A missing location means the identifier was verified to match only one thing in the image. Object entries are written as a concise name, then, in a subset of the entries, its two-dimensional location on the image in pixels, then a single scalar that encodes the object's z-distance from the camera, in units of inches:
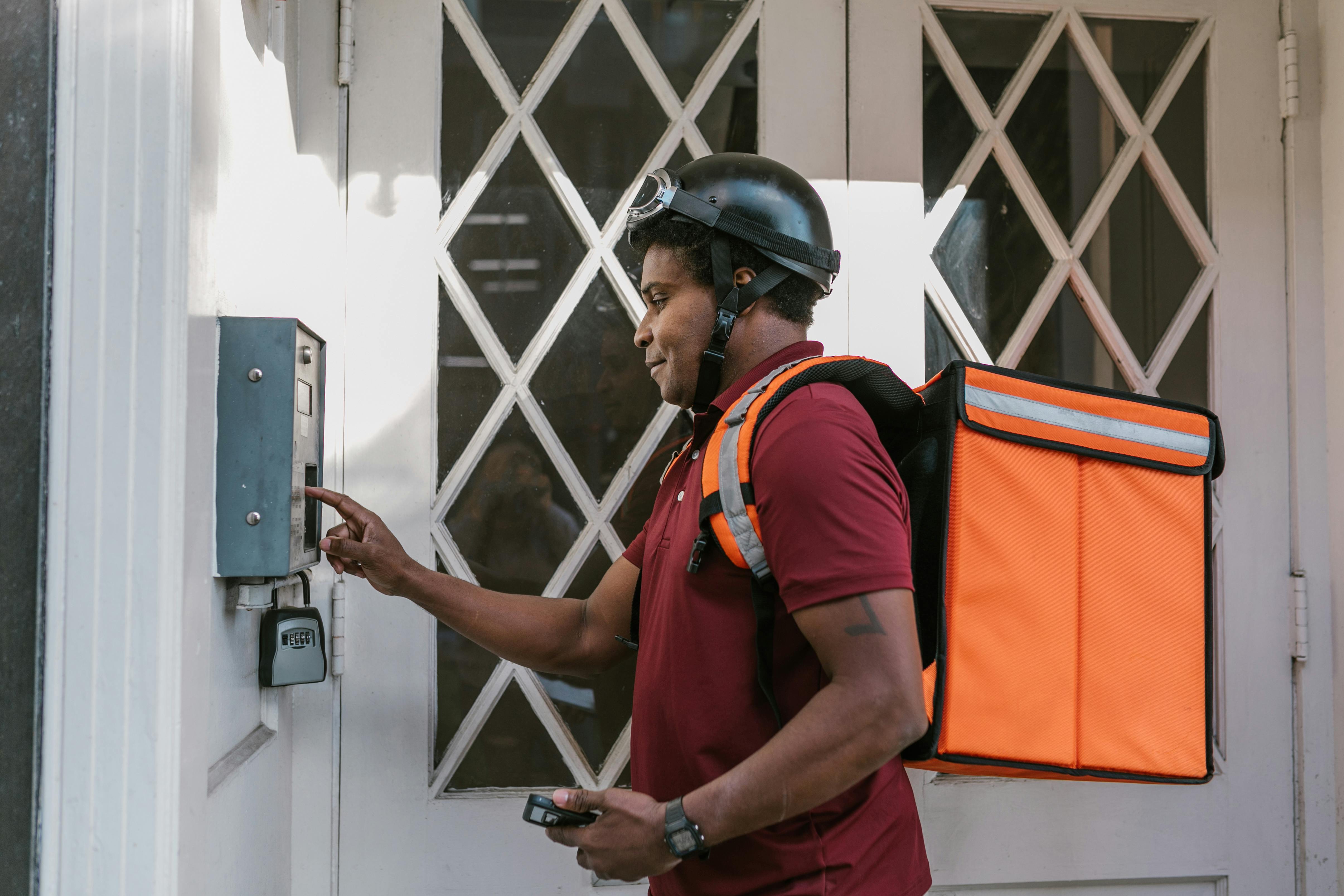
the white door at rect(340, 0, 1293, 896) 73.2
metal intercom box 53.2
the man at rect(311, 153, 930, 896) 42.2
